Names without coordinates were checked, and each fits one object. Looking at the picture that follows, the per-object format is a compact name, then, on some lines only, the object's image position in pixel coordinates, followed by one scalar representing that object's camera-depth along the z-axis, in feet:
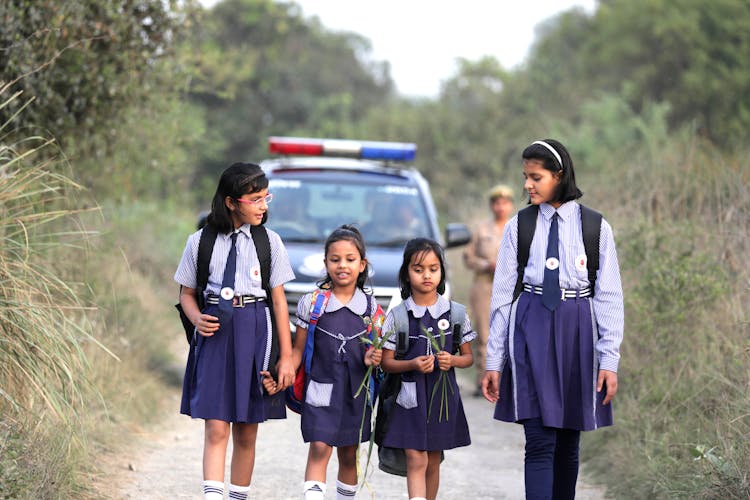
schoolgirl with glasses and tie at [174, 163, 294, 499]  35.31
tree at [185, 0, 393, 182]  259.89
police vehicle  55.18
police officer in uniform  68.46
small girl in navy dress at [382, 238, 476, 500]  35.19
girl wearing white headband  33.69
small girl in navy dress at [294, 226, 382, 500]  35.54
